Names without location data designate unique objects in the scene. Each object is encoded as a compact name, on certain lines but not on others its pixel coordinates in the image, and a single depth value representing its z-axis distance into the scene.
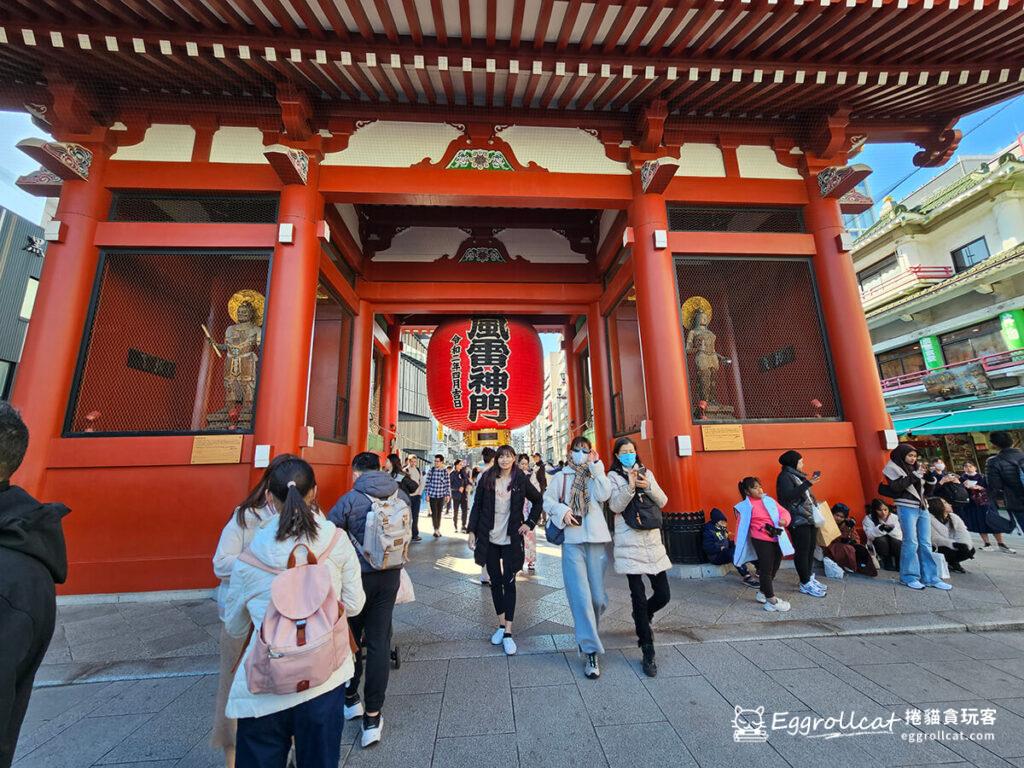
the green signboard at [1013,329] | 11.65
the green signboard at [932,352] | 14.30
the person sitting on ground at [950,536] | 5.02
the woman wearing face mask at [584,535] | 3.11
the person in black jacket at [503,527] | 3.53
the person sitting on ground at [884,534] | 5.09
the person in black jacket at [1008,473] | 4.96
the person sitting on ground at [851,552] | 4.95
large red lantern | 8.39
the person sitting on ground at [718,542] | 5.13
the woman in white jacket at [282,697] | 1.54
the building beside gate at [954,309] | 11.84
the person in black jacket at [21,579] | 1.16
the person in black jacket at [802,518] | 4.48
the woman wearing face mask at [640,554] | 3.07
